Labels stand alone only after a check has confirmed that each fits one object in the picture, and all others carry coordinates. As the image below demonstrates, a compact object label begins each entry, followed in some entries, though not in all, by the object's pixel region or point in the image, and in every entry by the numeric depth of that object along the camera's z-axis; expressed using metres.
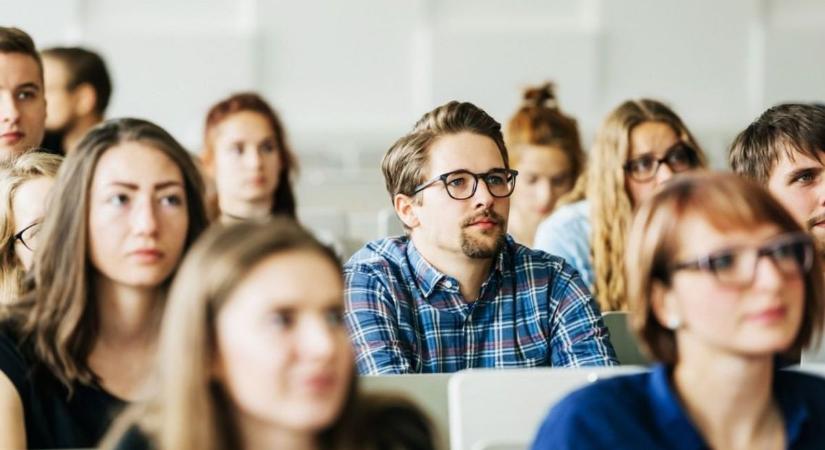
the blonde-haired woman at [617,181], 6.68
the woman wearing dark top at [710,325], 2.99
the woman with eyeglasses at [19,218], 4.48
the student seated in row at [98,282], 3.69
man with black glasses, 4.96
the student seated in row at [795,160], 5.23
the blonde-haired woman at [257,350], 2.61
